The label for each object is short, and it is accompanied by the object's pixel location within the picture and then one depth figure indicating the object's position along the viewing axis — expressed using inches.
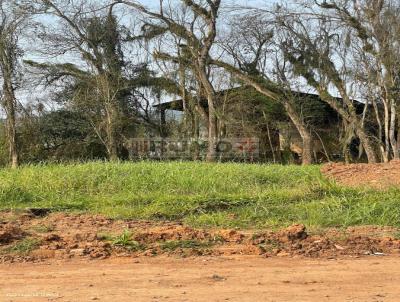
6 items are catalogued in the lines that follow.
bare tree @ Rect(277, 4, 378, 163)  856.9
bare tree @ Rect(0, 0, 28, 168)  844.0
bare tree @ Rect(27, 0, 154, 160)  921.5
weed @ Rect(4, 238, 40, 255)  244.4
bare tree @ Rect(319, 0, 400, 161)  752.3
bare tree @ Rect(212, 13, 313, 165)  920.3
